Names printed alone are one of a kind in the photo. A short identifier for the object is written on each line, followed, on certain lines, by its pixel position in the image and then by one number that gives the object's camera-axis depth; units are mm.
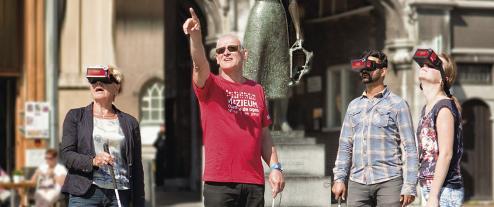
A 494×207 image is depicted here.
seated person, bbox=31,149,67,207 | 18094
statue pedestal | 12195
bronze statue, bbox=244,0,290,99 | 12586
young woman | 7566
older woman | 7562
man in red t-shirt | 7340
